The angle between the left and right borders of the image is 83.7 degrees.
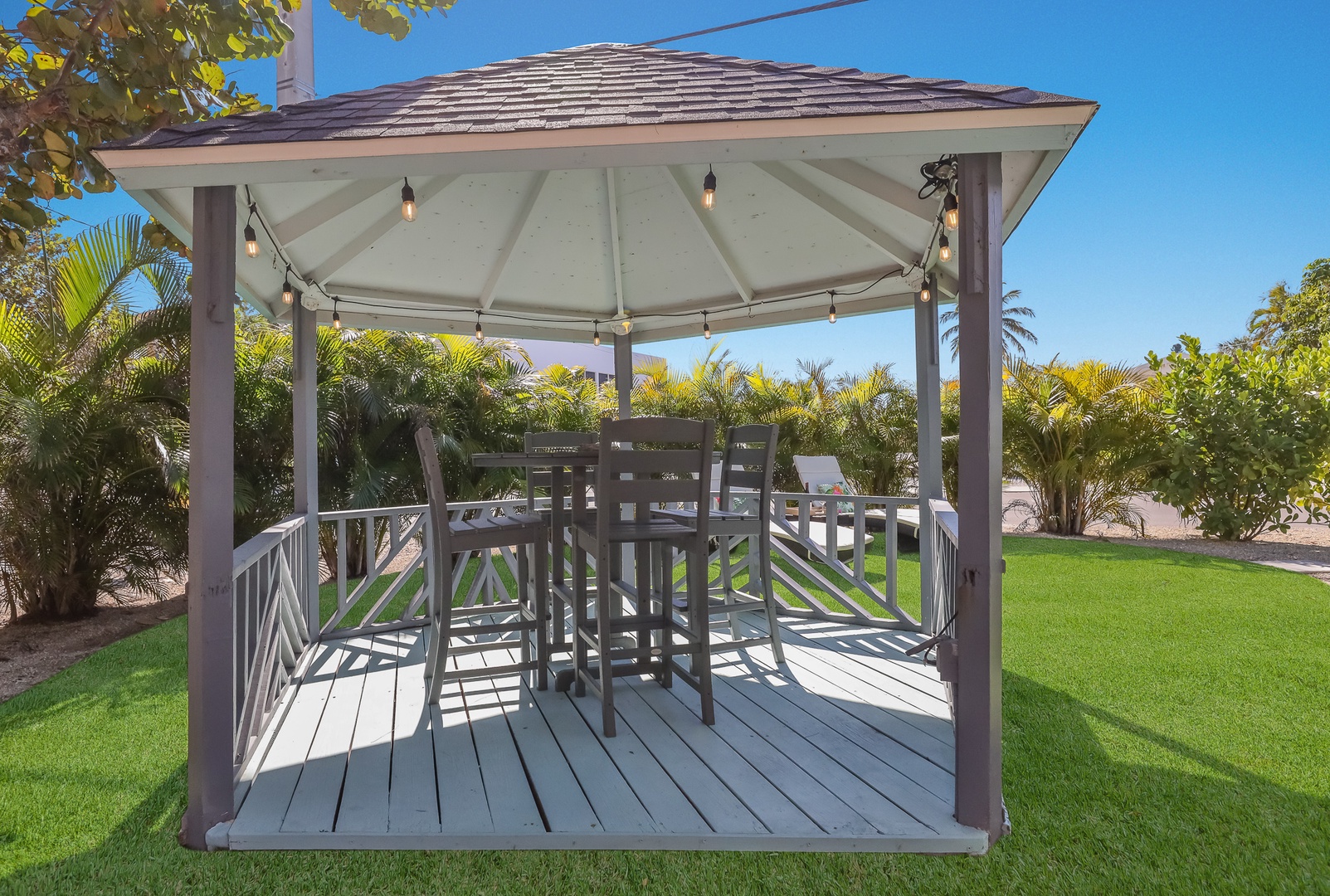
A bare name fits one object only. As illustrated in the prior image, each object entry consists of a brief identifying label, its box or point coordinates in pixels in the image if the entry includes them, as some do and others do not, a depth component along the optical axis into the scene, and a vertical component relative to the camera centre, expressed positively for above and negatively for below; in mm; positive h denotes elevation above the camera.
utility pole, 5910 +3161
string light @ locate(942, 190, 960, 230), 3068 +989
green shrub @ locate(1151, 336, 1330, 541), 9133 +126
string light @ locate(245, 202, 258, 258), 3414 +1008
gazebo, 2383 +788
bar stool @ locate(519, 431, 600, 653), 3715 -510
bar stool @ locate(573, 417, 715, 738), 3004 -417
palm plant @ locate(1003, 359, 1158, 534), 10523 +127
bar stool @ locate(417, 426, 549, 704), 3297 -651
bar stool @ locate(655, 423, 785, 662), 3903 -363
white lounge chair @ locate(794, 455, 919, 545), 9750 -304
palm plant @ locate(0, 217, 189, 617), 5770 +198
